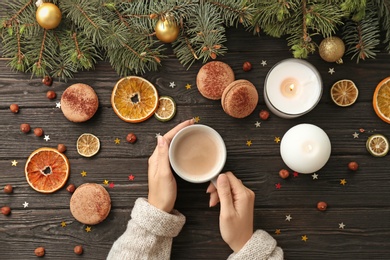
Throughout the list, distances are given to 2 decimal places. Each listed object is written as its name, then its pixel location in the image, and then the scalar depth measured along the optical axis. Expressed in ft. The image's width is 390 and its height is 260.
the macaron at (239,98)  4.14
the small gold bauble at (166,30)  4.04
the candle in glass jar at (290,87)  4.21
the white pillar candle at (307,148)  3.98
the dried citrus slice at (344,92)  4.37
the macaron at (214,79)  4.29
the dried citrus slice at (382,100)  4.34
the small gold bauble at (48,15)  3.95
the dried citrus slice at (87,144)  4.43
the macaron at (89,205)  4.31
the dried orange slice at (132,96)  4.37
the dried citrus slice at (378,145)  4.36
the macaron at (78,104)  4.32
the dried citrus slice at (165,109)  4.39
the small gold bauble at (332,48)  4.20
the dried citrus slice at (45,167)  4.41
